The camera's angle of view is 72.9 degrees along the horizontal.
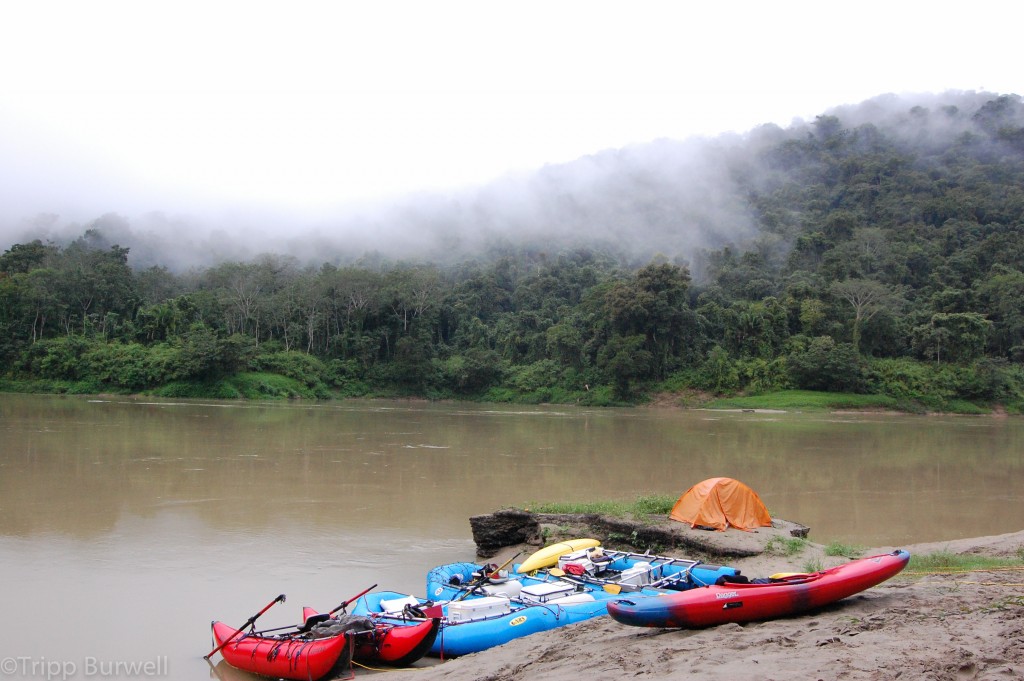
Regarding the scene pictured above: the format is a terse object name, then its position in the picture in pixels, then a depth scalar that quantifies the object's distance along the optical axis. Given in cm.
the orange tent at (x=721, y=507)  935
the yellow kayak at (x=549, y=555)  821
